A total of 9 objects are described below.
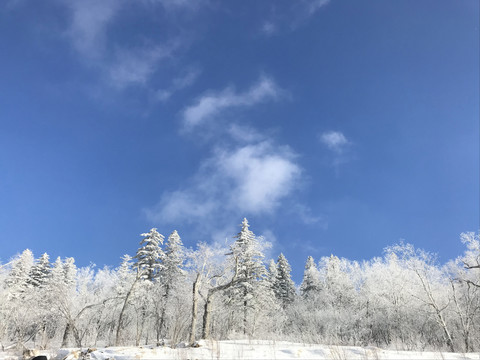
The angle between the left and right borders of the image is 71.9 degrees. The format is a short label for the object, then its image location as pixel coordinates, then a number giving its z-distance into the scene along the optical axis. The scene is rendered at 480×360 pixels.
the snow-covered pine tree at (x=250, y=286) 36.16
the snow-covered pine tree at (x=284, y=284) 55.06
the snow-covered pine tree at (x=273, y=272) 54.66
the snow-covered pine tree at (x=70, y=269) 59.45
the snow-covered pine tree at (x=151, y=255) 39.78
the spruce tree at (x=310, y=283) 54.84
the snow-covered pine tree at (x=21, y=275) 47.41
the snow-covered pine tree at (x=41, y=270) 54.17
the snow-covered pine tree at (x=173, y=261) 39.81
